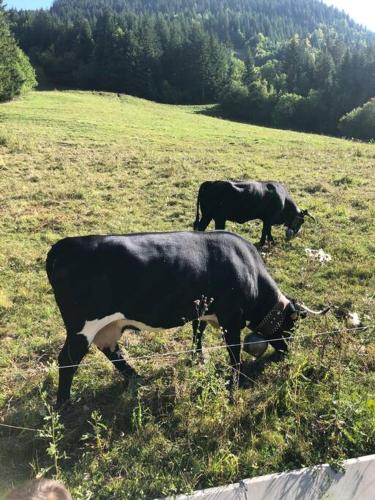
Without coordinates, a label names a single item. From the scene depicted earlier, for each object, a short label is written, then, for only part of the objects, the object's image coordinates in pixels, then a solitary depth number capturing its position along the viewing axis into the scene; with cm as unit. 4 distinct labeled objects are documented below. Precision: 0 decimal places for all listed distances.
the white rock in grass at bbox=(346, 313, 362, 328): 636
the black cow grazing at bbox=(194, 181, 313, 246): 993
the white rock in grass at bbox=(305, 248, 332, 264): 641
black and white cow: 478
